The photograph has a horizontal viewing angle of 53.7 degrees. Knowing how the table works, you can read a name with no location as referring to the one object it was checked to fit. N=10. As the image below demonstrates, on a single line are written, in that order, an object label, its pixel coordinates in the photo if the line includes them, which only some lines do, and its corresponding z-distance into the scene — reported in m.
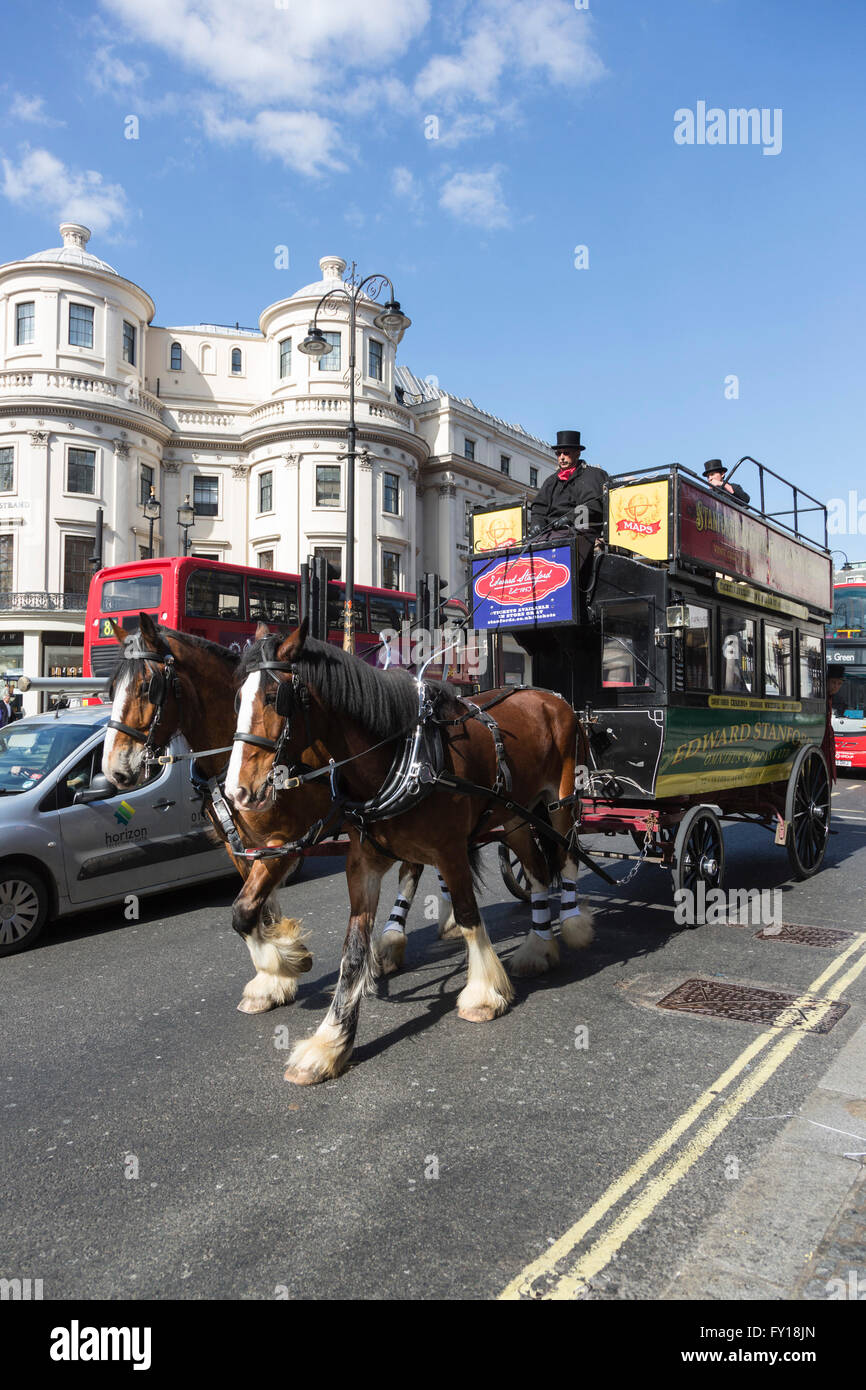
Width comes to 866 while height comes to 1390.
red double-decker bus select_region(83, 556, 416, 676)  16.27
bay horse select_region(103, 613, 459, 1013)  5.21
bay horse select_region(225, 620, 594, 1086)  4.25
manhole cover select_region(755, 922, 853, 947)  6.84
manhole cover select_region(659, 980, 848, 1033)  5.12
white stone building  38.34
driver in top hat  7.63
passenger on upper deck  10.24
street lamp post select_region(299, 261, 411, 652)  15.23
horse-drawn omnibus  7.00
